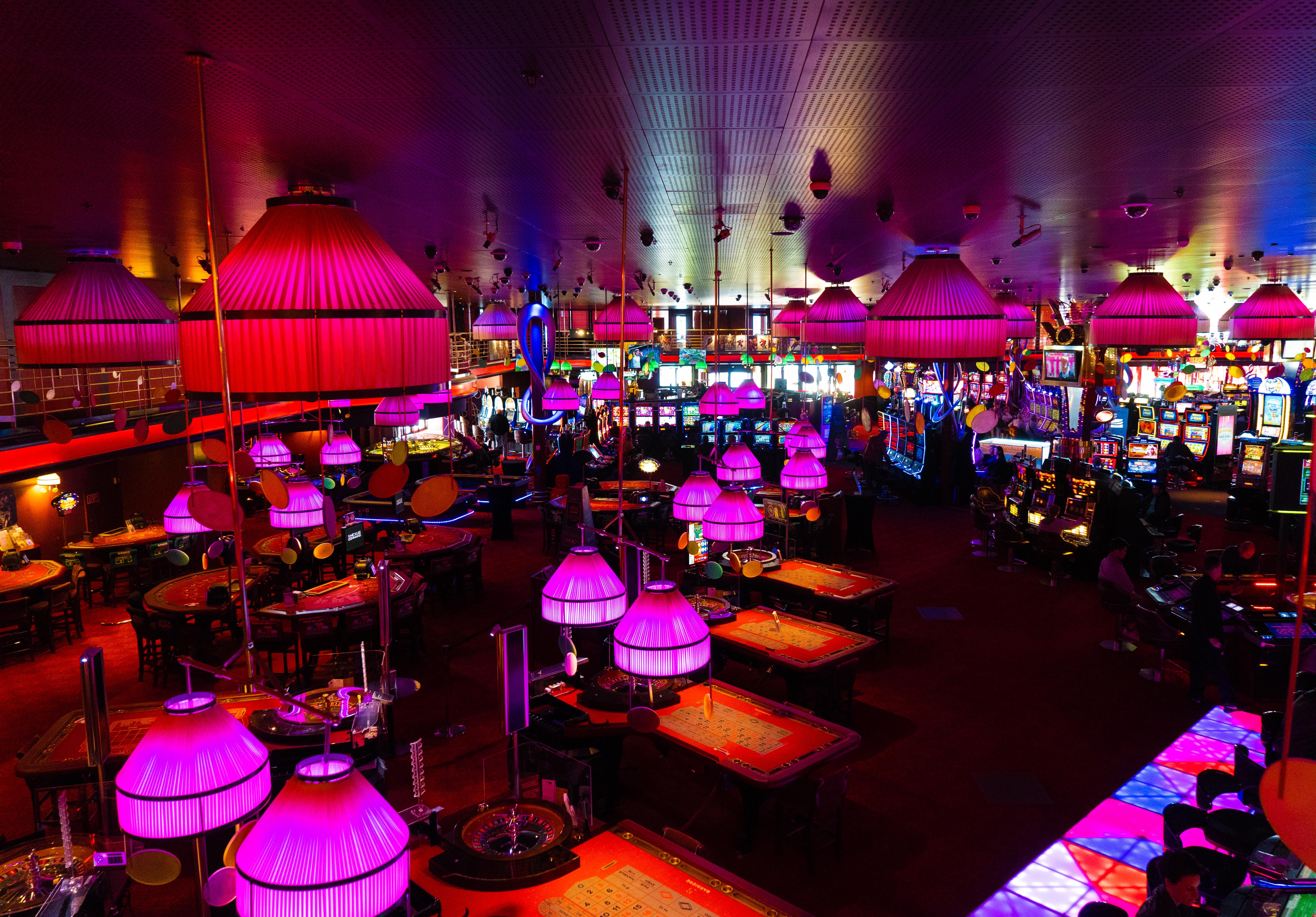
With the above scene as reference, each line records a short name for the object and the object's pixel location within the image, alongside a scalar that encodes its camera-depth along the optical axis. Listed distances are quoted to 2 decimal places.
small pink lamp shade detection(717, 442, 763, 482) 9.24
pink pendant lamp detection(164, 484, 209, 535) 6.62
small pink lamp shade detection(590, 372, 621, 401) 17.61
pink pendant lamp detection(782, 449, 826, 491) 9.93
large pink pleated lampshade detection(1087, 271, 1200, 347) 7.32
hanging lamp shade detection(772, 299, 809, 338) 13.84
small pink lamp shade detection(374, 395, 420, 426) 11.34
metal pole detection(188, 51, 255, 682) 2.70
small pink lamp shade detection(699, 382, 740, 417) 13.60
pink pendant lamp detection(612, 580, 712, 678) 4.62
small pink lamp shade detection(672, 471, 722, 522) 7.73
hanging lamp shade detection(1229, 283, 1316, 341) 8.71
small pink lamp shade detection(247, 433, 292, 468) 10.07
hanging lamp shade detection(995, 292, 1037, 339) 12.44
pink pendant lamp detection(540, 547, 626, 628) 5.03
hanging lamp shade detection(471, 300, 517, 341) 13.59
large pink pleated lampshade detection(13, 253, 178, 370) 5.23
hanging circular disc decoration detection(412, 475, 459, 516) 3.53
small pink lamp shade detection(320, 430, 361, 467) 11.56
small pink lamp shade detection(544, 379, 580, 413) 15.50
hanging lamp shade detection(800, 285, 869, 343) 9.56
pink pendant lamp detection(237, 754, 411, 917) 2.42
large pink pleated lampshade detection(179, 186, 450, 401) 2.81
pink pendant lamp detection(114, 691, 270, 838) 2.87
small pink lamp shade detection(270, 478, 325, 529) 5.59
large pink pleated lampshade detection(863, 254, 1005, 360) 5.29
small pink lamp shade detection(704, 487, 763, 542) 7.13
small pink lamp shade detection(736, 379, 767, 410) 15.95
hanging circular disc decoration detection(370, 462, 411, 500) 3.28
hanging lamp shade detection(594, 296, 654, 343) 11.91
